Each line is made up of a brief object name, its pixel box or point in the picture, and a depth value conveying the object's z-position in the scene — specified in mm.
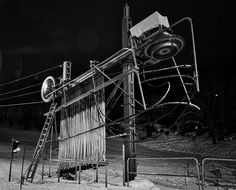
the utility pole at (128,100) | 8284
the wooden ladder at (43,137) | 10355
